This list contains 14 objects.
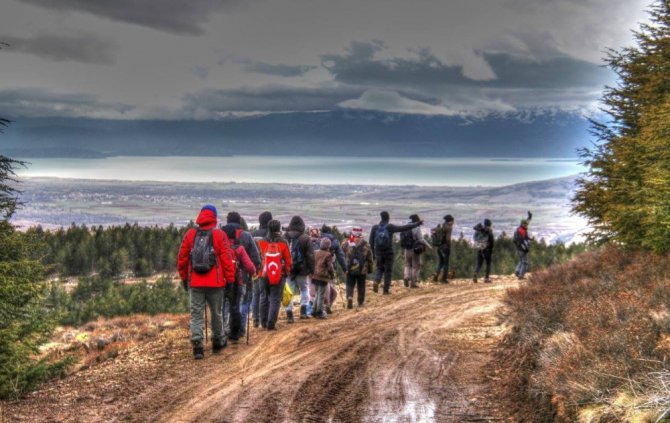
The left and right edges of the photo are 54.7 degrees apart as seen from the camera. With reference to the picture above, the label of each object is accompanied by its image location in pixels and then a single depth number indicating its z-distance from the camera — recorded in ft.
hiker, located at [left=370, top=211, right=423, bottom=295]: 65.67
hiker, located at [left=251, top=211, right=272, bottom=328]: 47.83
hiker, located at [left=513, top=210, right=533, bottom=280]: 84.84
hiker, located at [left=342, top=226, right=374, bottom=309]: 58.75
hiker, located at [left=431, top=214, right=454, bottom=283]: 77.25
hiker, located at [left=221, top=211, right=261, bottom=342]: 40.96
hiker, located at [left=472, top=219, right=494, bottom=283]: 78.64
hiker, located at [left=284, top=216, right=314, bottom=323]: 49.21
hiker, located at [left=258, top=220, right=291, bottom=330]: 44.52
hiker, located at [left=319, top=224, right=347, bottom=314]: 53.78
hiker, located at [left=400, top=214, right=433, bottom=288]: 72.43
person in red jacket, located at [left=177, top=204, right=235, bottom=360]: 36.17
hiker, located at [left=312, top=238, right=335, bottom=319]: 51.85
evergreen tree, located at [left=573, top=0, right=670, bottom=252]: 49.55
